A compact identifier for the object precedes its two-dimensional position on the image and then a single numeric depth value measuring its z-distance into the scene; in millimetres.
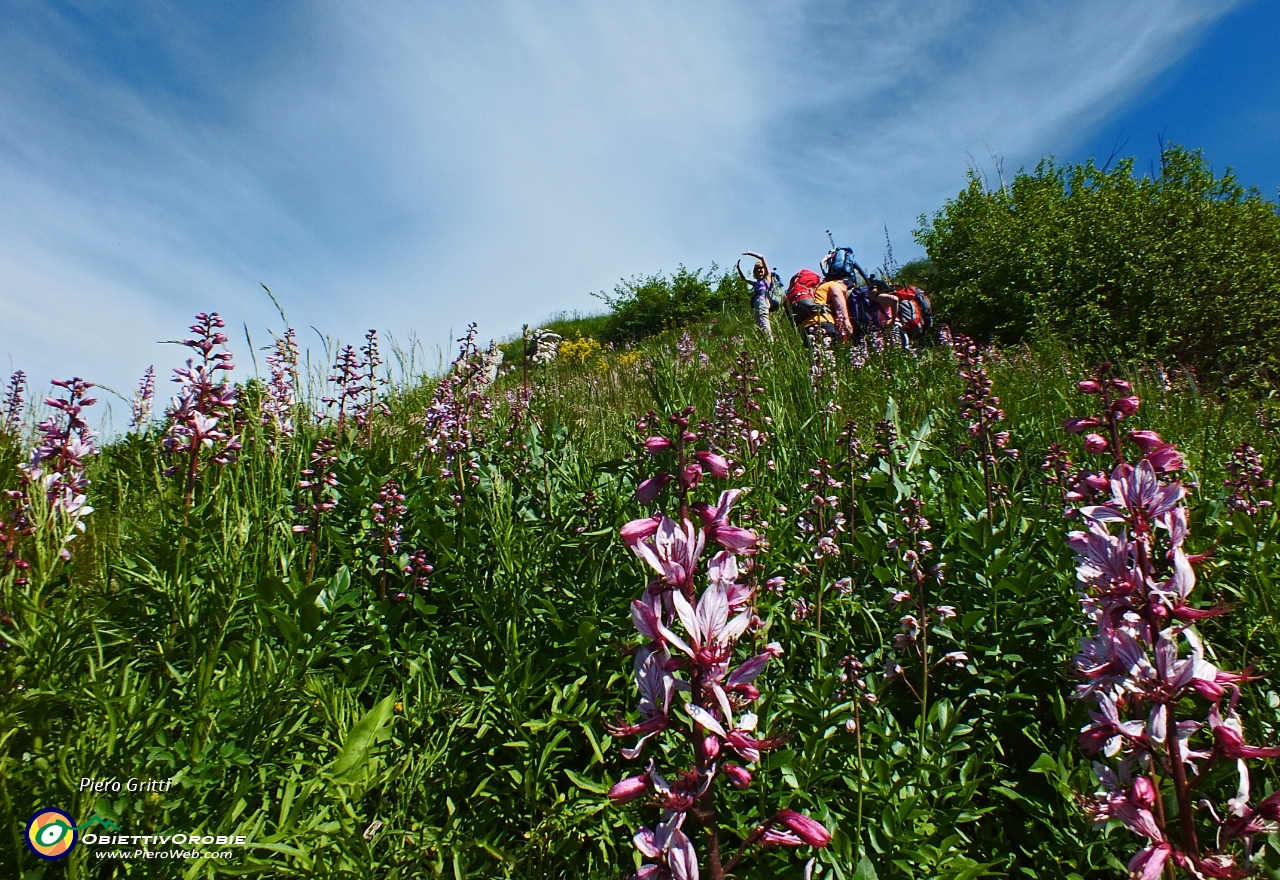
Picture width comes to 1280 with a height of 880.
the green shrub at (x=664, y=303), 28422
